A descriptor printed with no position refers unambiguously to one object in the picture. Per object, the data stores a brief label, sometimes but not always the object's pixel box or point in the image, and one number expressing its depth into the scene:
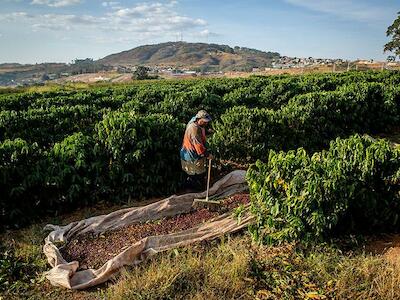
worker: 6.86
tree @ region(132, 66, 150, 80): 65.75
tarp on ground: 4.75
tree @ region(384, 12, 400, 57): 55.88
